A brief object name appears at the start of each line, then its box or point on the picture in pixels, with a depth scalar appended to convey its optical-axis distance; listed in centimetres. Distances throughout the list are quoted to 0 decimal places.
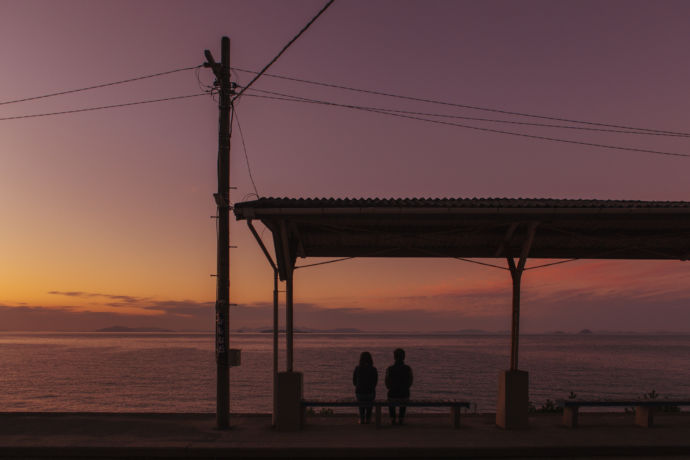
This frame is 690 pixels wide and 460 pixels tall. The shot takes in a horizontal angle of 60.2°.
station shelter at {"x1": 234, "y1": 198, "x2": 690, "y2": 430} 970
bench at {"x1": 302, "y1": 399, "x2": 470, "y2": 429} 1052
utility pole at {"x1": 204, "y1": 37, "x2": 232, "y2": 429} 1052
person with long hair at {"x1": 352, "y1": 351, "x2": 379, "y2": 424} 1182
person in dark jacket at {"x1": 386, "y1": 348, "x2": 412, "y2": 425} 1180
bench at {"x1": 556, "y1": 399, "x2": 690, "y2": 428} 1066
